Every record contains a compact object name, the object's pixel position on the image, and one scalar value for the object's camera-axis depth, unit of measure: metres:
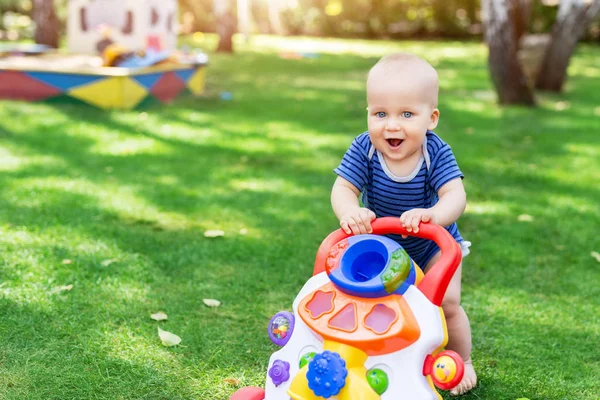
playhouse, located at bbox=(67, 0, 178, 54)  10.55
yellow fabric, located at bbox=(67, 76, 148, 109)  7.62
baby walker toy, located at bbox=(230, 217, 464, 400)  2.03
